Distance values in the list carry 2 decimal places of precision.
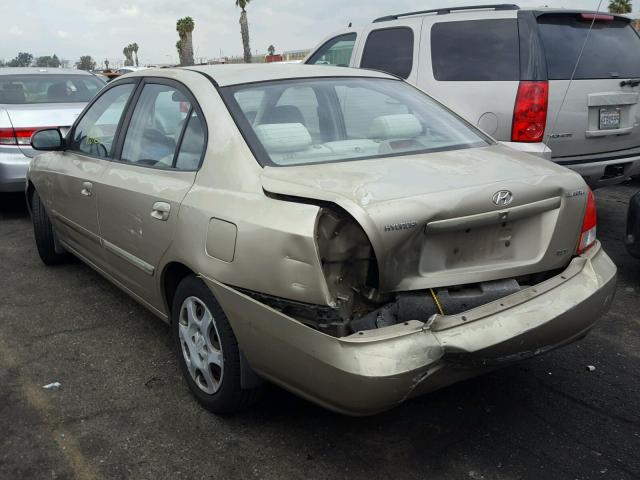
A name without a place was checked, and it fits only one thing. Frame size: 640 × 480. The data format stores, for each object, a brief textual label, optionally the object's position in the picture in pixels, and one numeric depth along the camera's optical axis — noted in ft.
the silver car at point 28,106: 22.02
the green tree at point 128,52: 357.61
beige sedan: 7.75
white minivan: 16.94
